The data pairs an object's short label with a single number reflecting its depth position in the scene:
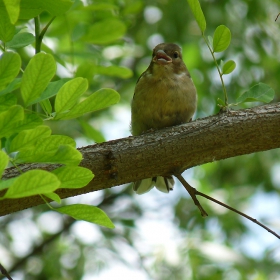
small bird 8.62
